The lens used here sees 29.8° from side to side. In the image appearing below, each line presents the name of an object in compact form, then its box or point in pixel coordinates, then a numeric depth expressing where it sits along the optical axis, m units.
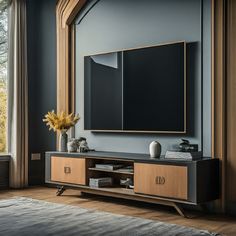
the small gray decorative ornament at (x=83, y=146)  5.24
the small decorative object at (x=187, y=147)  4.22
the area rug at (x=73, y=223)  3.44
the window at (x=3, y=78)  5.99
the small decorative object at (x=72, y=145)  5.26
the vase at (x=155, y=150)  4.46
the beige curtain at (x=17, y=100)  5.89
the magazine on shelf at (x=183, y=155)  4.14
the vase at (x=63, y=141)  5.39
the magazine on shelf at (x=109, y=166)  4.81
